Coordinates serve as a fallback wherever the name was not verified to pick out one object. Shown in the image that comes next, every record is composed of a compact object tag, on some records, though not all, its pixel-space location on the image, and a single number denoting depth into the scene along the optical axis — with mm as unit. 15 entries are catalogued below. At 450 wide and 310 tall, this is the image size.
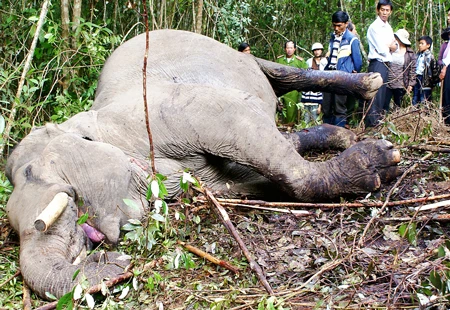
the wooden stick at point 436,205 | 3477
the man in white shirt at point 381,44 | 7395
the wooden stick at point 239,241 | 2804
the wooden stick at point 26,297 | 2889
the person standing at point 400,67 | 7961
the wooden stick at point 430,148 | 4418
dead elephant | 3389
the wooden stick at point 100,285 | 2828
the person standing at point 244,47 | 8740
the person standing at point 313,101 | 8164
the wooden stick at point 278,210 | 3703
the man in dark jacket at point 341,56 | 7094
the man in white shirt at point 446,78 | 7854
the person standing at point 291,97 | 7719
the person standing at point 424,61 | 8852
